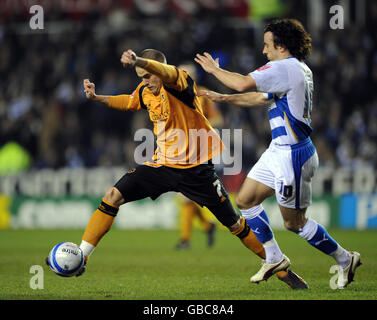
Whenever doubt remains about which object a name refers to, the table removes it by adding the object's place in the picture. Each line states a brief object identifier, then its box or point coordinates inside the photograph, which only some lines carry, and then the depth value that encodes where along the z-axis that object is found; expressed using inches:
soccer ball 490.0
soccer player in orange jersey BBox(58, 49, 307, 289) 515.5
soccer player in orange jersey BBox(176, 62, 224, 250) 882.8
